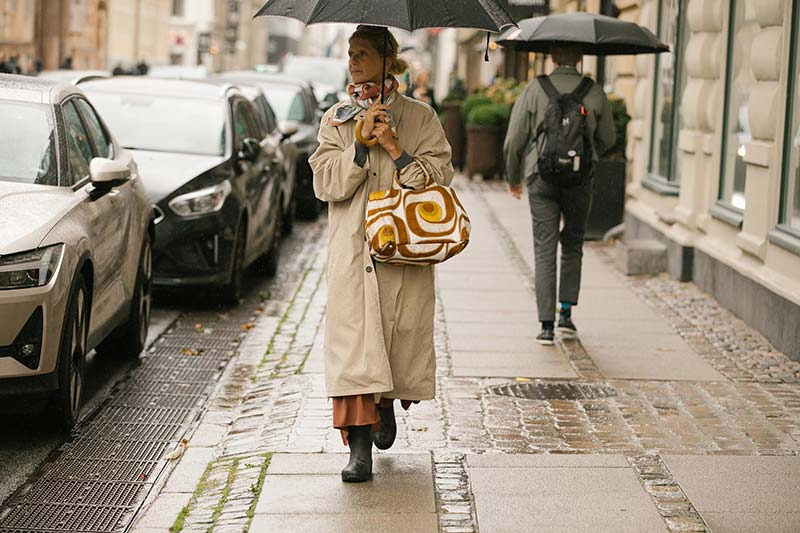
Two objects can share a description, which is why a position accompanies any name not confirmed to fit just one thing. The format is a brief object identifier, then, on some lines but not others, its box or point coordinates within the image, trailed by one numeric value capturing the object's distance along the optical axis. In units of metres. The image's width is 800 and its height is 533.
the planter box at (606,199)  15.56
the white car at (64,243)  6.34
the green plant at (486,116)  24.33
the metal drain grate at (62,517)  5.58
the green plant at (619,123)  16.12
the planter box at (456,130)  26.95
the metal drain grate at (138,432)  7.11
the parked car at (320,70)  34.25
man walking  8.98
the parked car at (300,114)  18.45
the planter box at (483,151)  24.69
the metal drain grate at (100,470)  6.34
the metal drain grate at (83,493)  5.96
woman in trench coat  5.70
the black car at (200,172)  10.88
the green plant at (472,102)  25.44
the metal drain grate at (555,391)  7.80
